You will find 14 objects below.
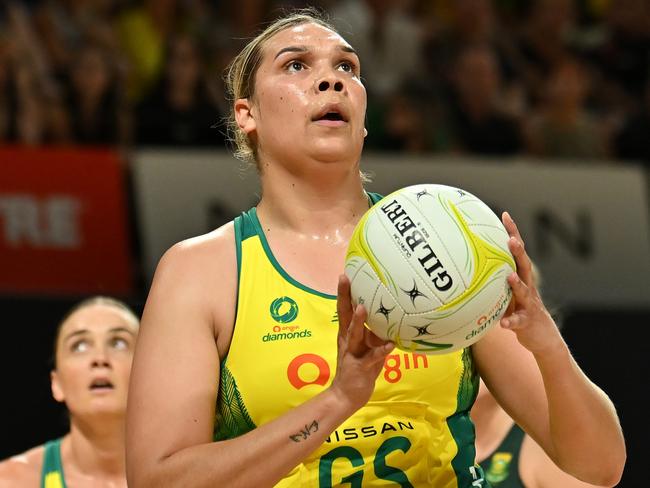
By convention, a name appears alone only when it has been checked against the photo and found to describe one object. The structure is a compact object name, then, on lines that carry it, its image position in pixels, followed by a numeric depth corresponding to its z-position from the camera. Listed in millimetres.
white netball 4184
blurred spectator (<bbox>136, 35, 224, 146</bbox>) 11742
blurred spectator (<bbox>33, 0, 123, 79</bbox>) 11914
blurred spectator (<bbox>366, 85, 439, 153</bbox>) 12672
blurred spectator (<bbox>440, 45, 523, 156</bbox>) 13234
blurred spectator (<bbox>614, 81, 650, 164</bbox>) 13836
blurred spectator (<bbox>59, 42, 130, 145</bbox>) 11383
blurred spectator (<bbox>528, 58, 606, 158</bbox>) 13672
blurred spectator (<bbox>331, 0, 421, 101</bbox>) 13867
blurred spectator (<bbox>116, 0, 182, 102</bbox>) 12297
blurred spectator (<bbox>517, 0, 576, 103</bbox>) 14852
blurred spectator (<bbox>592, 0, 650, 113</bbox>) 15234
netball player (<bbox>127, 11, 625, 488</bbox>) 4355
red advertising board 10602
